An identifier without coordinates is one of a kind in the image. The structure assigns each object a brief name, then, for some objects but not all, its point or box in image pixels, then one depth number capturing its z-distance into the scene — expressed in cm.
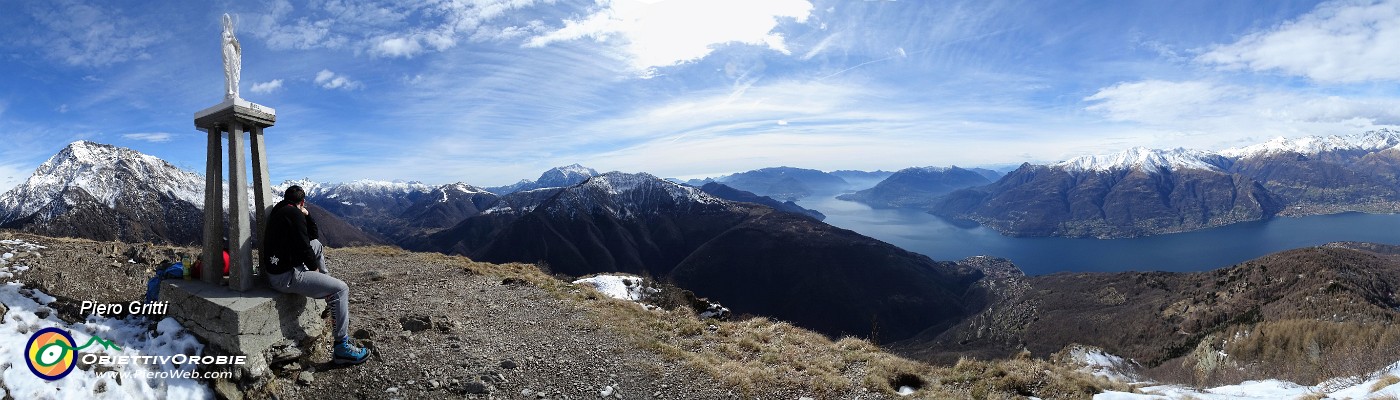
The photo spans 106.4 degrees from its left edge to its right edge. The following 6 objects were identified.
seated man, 749
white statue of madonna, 800
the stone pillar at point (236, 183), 778
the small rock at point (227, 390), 662
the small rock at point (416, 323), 1078
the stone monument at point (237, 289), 701
